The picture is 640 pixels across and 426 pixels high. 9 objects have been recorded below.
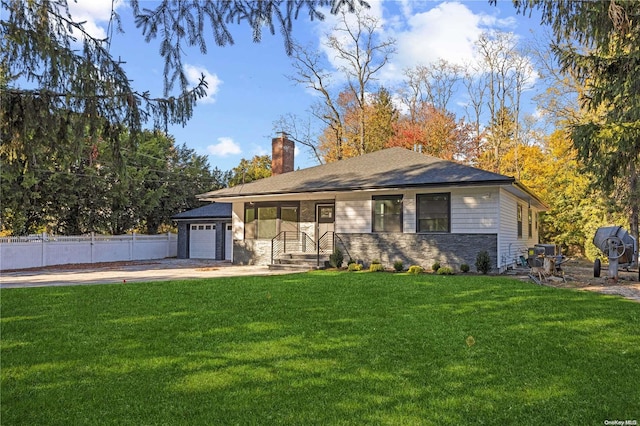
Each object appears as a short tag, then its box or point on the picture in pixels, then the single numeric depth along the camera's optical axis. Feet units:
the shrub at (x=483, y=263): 40.06
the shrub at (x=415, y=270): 41.02
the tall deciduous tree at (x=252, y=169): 109.89
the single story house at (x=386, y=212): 42.04
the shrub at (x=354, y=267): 44.62
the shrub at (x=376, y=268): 43.68
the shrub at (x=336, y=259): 46.75
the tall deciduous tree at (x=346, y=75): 86.74
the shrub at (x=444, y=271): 39.88
